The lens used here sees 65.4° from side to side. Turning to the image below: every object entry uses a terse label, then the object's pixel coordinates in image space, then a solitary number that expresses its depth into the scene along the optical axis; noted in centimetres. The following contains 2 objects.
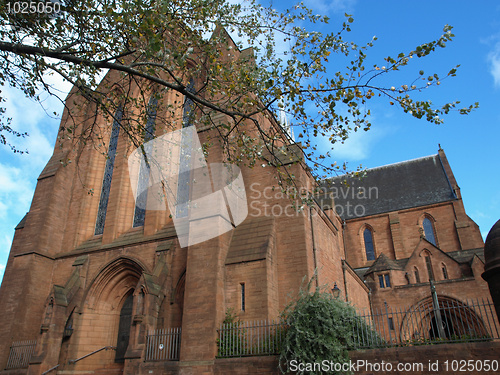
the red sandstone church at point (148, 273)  1199
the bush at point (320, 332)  903
